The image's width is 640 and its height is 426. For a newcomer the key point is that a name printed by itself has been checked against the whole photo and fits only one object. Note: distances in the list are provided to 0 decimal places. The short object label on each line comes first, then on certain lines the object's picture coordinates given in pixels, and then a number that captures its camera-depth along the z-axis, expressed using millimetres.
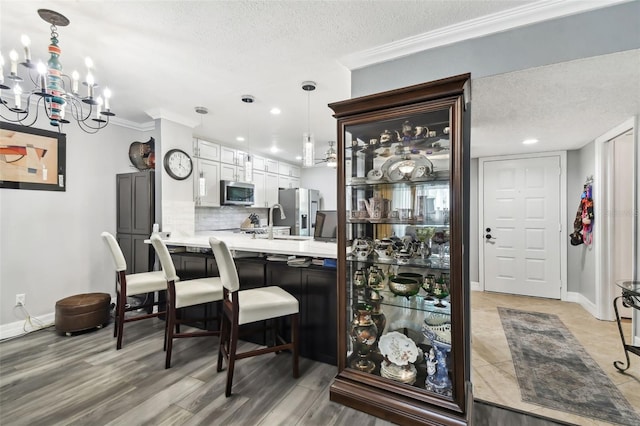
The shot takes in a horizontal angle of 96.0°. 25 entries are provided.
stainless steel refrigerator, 6145
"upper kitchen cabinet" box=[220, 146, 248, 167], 4914
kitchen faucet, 3255
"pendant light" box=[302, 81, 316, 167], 2639
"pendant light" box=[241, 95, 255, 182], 3167
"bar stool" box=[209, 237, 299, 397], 1930
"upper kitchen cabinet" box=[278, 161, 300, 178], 6382
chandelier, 1623
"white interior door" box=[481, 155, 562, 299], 2447
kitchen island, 2359
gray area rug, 1791
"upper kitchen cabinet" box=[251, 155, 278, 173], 5602
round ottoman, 2846
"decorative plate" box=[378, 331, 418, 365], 1903
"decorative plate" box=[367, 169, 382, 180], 2043
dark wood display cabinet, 1626
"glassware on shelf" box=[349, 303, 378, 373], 2049
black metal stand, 1739
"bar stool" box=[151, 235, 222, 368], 2326
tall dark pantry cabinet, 3465
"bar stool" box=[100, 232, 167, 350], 2648
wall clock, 3564
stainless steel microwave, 4820
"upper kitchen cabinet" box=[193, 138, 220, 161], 4398
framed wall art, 2889
